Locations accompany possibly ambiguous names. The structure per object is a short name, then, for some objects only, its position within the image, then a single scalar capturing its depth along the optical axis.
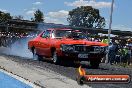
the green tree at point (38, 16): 84.84
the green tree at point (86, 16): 74.99
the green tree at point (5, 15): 88.12
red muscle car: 13.05
